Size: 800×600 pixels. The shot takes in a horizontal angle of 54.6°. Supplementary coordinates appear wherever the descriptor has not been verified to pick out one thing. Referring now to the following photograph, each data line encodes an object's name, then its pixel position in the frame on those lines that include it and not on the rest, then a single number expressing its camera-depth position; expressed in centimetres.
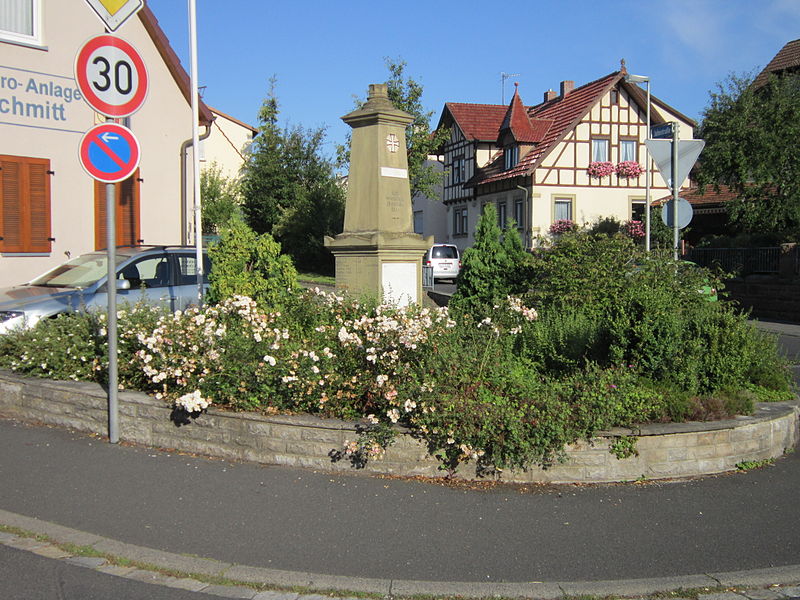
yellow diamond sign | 655
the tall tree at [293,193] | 3331
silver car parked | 1001
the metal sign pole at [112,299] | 659
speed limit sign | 638
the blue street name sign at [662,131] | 1273
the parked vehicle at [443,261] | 3391
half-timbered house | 3672
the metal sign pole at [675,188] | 1130
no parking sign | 642
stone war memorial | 1041
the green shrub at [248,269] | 918
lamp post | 2228
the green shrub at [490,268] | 1133
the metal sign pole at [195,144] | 1325
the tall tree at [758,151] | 2405
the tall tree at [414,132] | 3441
